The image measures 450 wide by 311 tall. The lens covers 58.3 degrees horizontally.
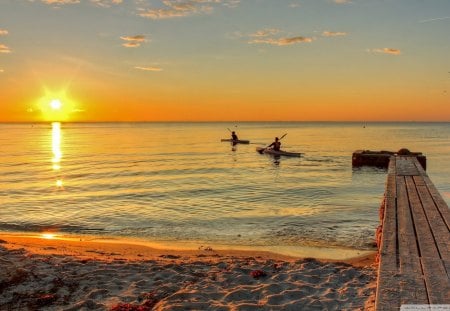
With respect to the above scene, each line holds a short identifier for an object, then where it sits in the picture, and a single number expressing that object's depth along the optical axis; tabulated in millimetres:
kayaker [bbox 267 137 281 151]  48031
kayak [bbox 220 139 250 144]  69700
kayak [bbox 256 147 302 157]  46812
